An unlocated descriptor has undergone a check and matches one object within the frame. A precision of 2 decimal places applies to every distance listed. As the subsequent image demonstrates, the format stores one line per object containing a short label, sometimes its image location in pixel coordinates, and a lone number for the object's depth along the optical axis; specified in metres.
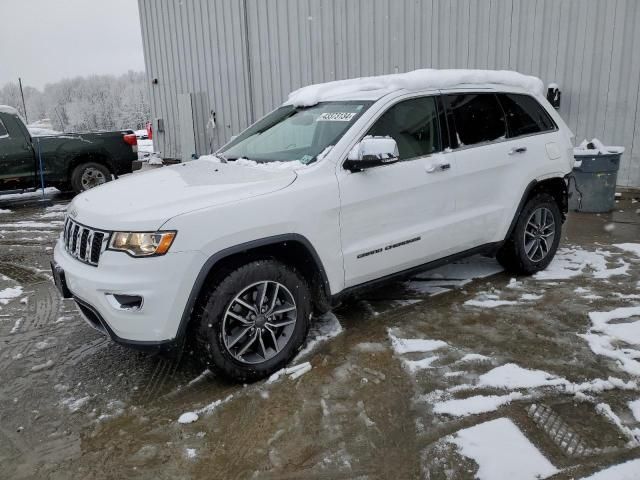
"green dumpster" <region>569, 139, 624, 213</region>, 7.07
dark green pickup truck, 9.34
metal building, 8.26
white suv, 2.86
